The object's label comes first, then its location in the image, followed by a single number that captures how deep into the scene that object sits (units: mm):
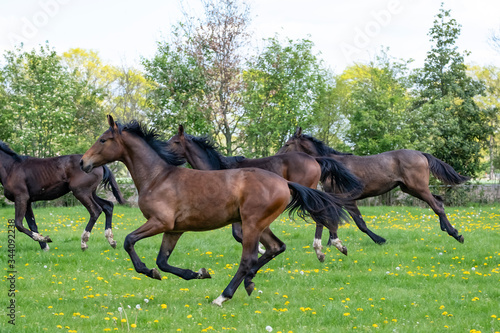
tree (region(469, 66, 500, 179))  51844
